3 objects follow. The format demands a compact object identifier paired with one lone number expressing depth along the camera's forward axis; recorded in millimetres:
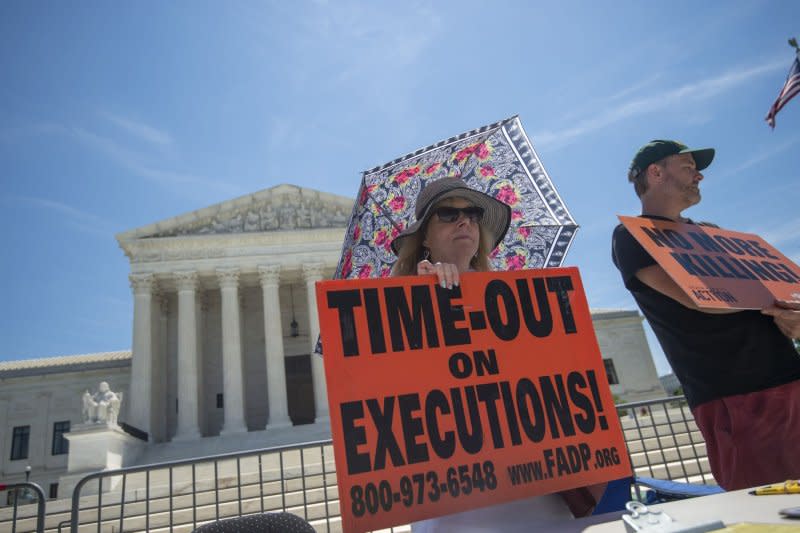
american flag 11414
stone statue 18938
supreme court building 24938
